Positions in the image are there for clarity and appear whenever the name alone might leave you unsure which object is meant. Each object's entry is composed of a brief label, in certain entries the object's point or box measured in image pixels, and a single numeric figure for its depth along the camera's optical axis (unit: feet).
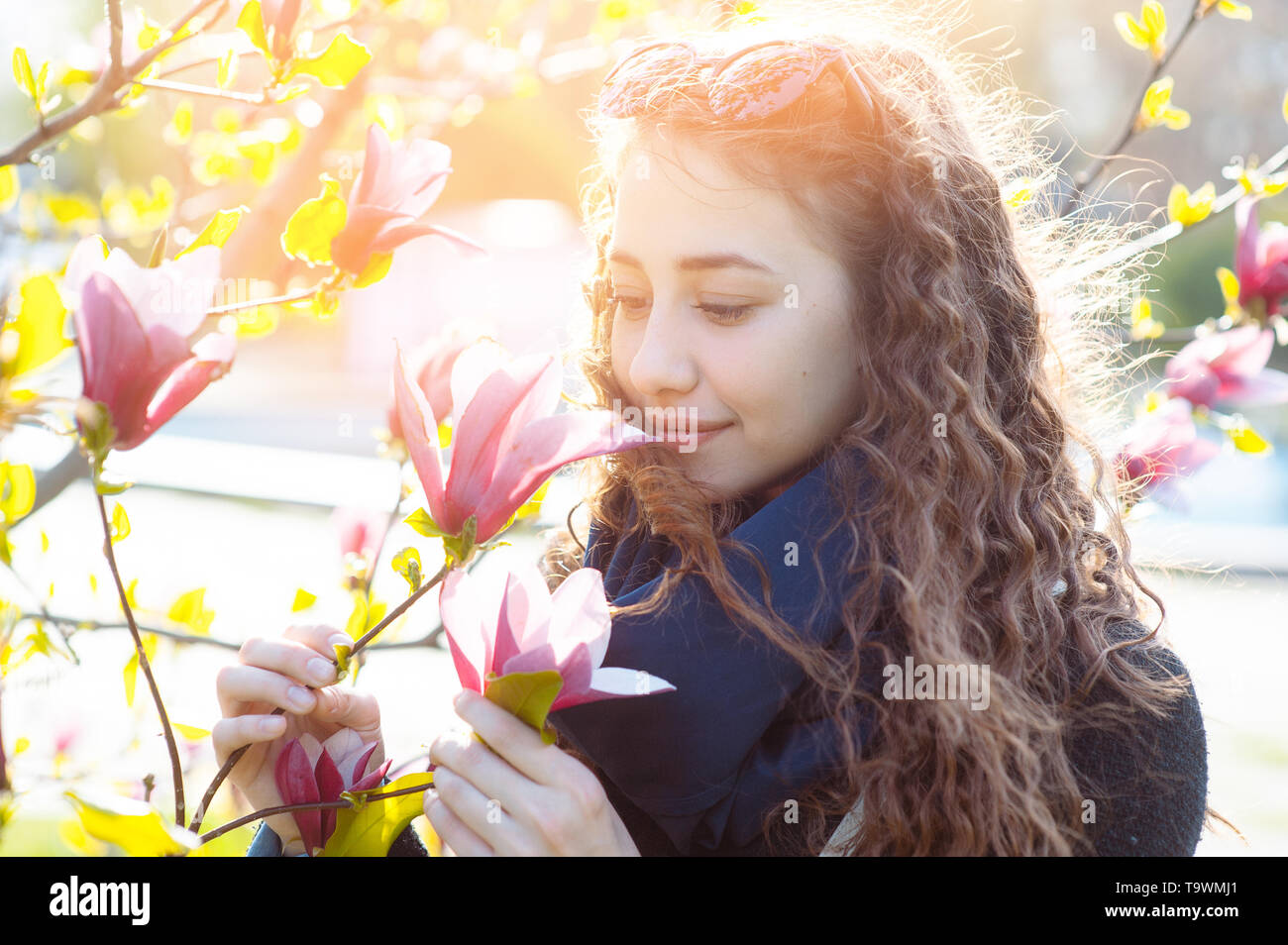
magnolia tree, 2.19
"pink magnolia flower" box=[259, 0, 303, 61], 2.94
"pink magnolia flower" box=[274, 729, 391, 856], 2.70
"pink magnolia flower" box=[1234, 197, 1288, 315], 4.77
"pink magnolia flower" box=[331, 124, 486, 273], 3.10
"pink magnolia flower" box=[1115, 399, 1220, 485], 4.74
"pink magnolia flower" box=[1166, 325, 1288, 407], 4.73
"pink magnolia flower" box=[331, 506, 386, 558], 5.12
